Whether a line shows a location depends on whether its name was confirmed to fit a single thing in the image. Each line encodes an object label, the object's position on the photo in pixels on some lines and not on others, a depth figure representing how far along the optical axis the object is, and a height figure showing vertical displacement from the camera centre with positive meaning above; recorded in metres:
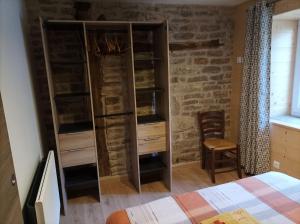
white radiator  1.47 -0.91
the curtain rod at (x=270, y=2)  2.63 +0.68
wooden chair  3.21 -1.05
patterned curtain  2.77 -0.35
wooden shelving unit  2.55 -0.41
